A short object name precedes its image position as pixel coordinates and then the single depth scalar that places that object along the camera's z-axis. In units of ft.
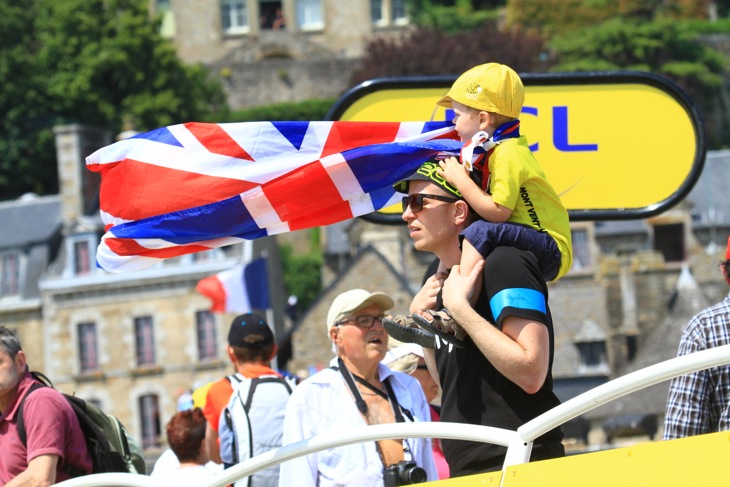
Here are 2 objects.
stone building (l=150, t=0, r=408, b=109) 309.18
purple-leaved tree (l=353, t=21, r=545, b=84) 261.03
